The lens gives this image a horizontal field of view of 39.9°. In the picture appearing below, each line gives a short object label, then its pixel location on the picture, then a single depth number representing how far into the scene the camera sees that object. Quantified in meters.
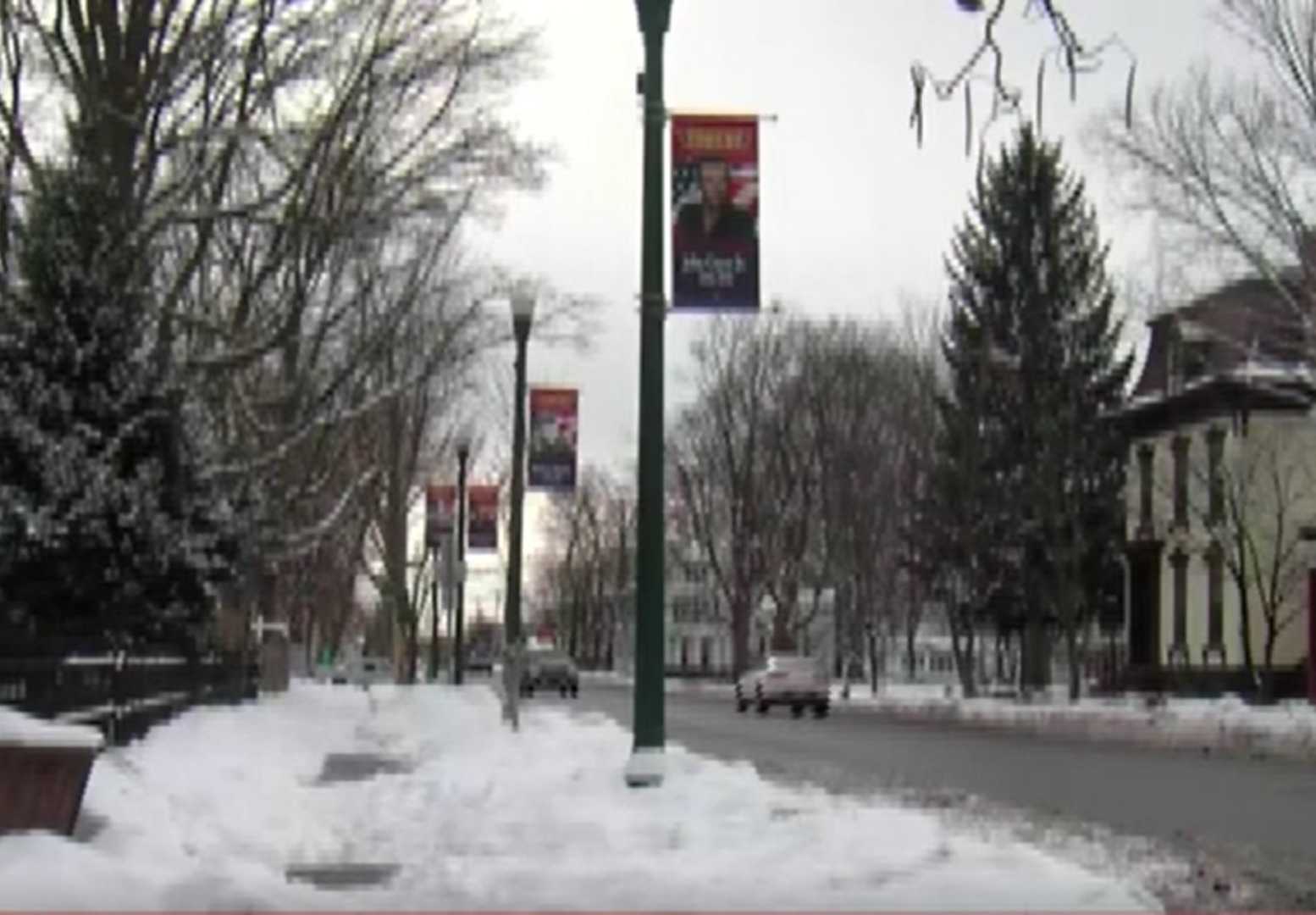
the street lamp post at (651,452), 14.67
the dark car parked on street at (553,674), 64.50
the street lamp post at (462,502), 42.53
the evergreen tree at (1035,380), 50.25
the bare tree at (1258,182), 34.09
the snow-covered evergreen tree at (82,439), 20.78
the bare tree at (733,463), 66.56
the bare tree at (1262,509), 48.06
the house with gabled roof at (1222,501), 46.38
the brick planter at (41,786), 9.20
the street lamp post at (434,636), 65.19
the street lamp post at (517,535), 25.56
